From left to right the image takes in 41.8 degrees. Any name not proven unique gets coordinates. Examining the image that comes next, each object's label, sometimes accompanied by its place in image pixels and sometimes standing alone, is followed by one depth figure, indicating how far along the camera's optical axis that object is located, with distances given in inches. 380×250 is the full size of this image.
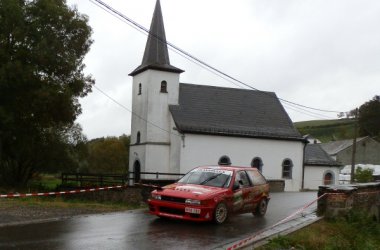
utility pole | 1658.5
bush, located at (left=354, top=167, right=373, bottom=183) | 1594.5
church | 1515.7
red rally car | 503.5
